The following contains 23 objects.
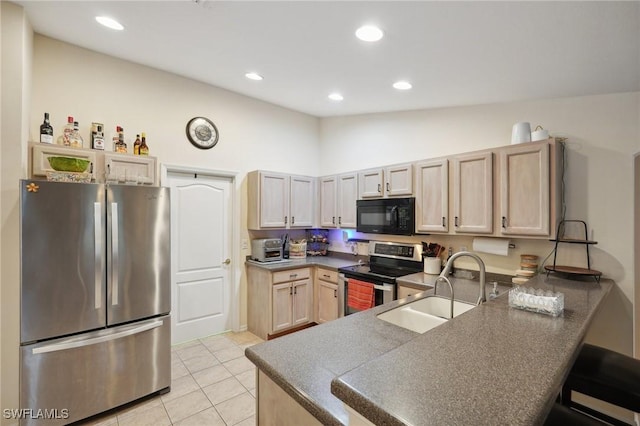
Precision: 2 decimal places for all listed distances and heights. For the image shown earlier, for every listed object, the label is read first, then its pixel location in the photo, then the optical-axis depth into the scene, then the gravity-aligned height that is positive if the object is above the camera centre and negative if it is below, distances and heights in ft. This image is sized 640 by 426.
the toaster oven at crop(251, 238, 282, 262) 12.24 -1.57
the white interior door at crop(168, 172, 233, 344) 11.12 -1.70
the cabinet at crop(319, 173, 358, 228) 12.62 +0.63
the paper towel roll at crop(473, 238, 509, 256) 8.79 -1.01
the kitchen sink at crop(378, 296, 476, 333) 5.98 -2.22
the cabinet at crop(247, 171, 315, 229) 12.17 +0.60
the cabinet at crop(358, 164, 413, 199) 10.59 +1.28
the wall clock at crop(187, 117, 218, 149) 11.18 +3.27
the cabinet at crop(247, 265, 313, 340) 11.37 -3.59
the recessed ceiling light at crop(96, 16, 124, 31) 7.33 +5.03
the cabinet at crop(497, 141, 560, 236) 7.52 +0.70
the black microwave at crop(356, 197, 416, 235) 10.37 -0.09
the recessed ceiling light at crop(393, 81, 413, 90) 8.91 +4.13
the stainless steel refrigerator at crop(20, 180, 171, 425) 6.38 -2.10
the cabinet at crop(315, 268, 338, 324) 11.55 -3.42
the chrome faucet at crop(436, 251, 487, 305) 5.46 -1.15
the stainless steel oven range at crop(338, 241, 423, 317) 9.73 -2.16
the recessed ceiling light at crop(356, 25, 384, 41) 6.35 +4.15
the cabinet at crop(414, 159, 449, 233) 9.52 +0.64
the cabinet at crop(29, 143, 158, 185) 7.51 +1.49
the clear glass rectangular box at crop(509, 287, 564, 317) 4.65 -1.48
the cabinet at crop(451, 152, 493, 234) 8.54 +0.66
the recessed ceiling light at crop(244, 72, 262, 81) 9.96 +4.92
